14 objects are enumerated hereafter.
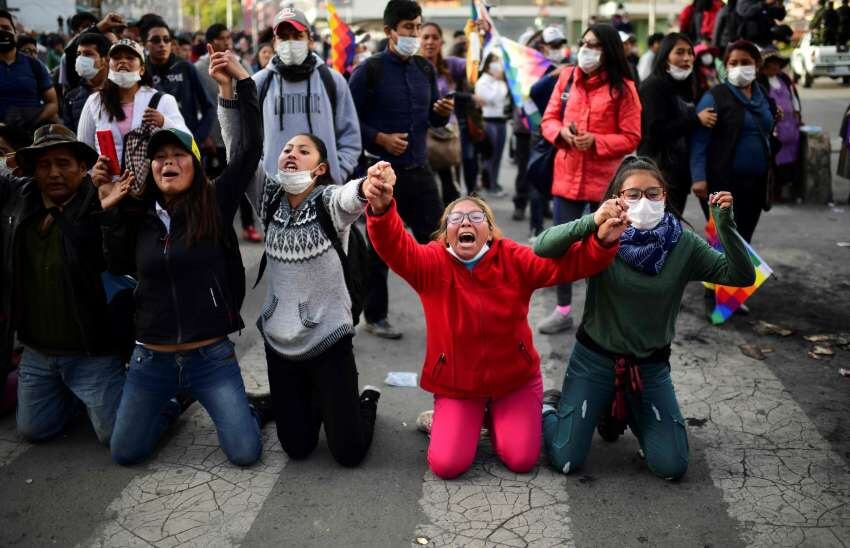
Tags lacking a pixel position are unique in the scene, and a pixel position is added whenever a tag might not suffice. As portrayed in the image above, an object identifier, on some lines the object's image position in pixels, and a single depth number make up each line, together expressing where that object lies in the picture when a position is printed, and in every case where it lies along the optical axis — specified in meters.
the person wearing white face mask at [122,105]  5.31
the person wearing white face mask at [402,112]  5.74
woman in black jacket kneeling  3.97
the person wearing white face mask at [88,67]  6.23
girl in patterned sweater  3.99
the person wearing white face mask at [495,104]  10.57
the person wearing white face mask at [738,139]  6.01
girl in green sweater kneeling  3.88
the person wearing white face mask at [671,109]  6.21
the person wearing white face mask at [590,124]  5.63
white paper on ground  5.15
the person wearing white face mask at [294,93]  5.32
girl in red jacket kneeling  3.88
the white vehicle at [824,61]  19.67
